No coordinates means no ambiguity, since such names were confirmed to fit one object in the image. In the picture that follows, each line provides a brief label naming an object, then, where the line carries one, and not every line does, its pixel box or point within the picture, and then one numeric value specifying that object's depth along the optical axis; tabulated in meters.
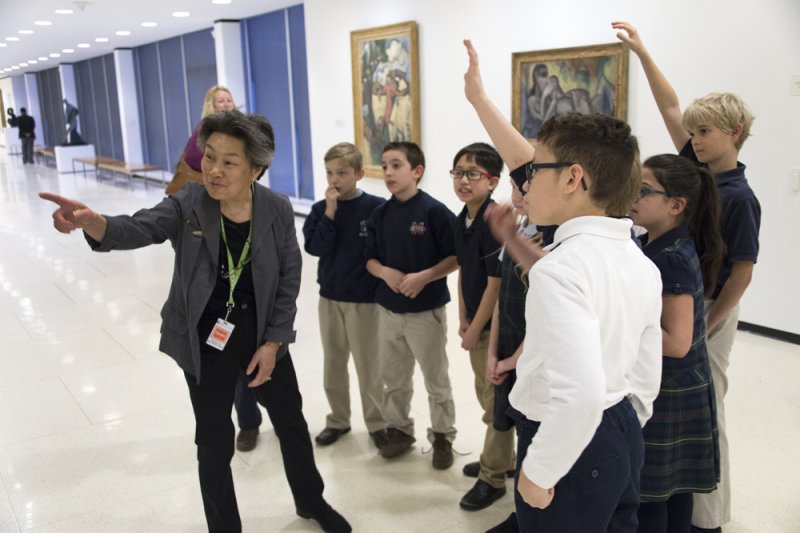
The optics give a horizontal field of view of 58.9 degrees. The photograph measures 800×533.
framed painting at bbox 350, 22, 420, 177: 8.48
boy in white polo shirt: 1.38
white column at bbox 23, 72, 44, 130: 28.55
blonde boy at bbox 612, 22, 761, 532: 2.53
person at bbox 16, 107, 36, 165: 22.78
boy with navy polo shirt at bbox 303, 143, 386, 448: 3.42
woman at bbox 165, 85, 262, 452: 3.69
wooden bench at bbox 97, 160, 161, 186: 16.50
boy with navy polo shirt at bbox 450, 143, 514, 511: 2.92
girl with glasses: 2.16
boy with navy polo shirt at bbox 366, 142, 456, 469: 3.24
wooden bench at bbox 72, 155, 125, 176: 17.94
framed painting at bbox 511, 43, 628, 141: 6.08
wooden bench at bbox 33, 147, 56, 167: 24.05
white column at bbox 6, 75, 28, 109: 29.95
